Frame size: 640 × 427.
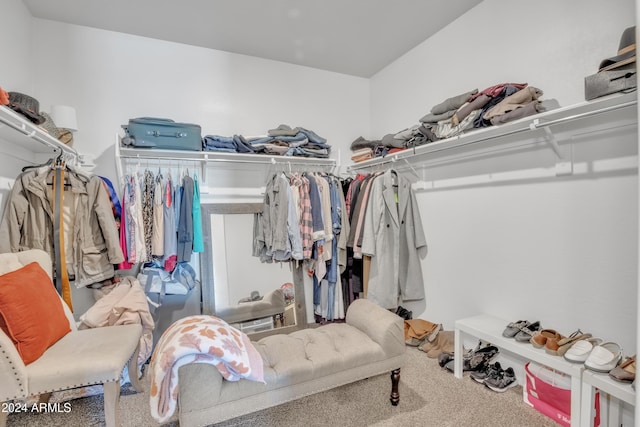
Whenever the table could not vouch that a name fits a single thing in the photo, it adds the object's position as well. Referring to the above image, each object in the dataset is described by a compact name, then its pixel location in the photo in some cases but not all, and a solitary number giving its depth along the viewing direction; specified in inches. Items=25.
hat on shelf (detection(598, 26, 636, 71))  52.5
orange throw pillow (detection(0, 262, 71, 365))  53.3
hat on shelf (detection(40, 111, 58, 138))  77.3
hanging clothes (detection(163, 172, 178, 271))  94.3
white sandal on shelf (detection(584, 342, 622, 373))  56.7
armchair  50.3
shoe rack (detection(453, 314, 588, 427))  59.2
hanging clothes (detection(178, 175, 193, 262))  96.9
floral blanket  50.6
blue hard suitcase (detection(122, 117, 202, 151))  91.7
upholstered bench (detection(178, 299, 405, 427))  52.8
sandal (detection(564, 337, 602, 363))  60.2
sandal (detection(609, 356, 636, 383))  53.2
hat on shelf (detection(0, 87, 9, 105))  58.0
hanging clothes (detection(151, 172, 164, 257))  93.1
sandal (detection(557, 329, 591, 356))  63.3
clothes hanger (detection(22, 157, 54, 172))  79.6
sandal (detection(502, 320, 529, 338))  73.0
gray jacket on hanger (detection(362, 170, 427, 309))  104.1
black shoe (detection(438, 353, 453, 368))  88.3
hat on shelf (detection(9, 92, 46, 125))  65.0
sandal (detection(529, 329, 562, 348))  67.3
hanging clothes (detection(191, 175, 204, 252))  98.7
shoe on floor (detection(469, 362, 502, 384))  80.7
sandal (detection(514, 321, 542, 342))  70.7
